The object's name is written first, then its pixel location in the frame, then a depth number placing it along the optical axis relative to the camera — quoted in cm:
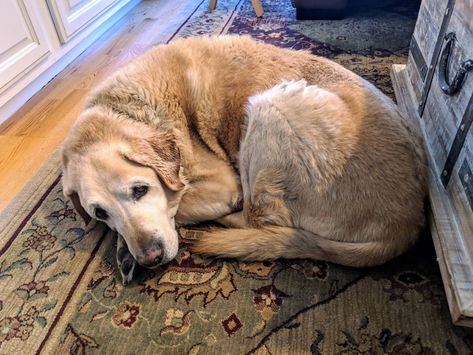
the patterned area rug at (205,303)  119
